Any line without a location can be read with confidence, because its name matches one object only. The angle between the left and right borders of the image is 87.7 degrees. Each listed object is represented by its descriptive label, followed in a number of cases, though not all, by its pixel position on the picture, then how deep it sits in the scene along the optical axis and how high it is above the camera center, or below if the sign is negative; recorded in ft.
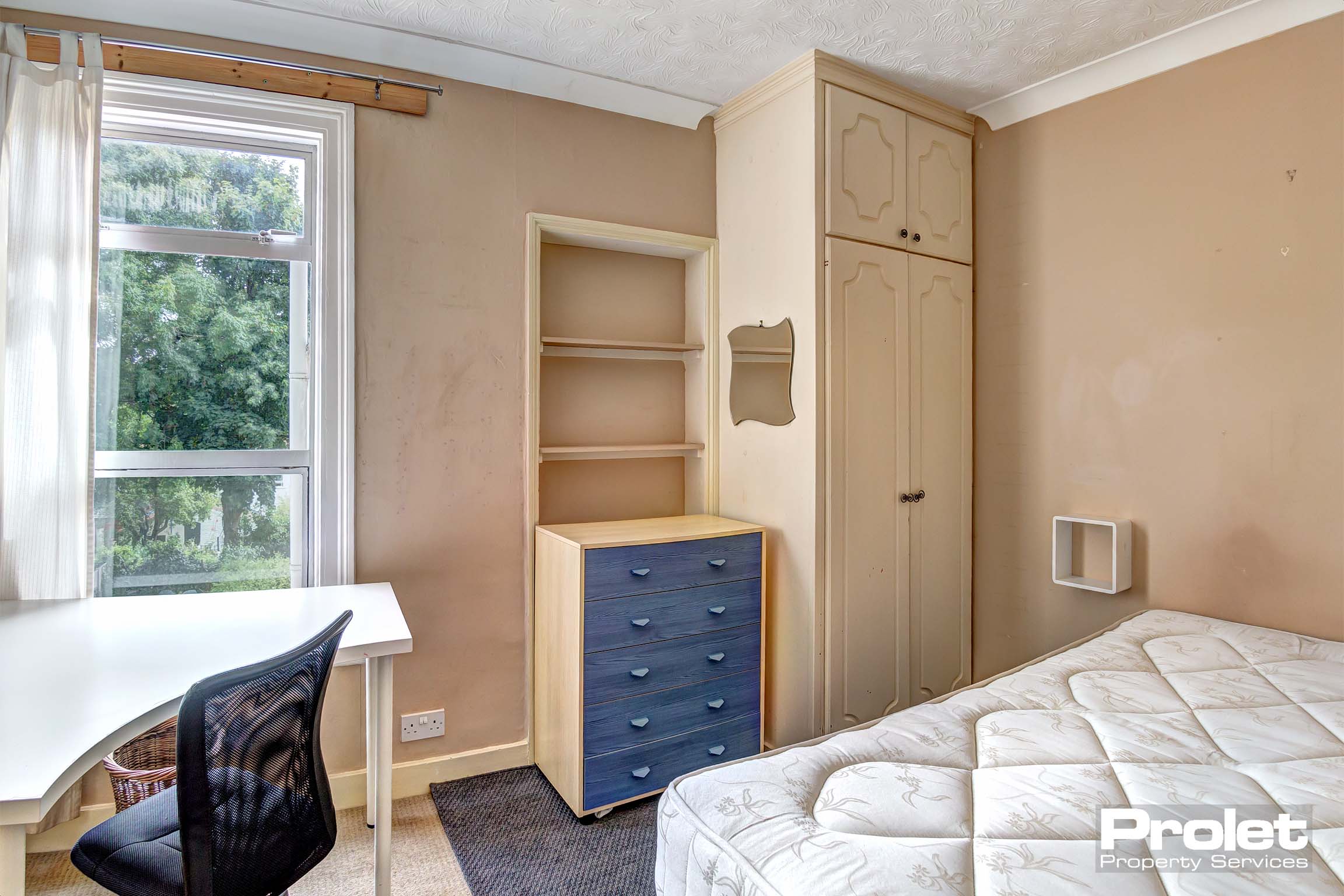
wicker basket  6.23 -2.94
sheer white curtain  6.27 +1.25
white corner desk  3.44 -1.48
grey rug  6.31 -3.90
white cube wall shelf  7.95 -1.22
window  7.06 +1.12
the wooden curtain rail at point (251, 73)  6.78 +3.88
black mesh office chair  3.84 -2.13
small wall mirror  8.48 +0.97
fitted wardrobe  8.14 +0.86
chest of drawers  7.32 -2.27
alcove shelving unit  8.84 +1.05
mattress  3.19 -1.87
